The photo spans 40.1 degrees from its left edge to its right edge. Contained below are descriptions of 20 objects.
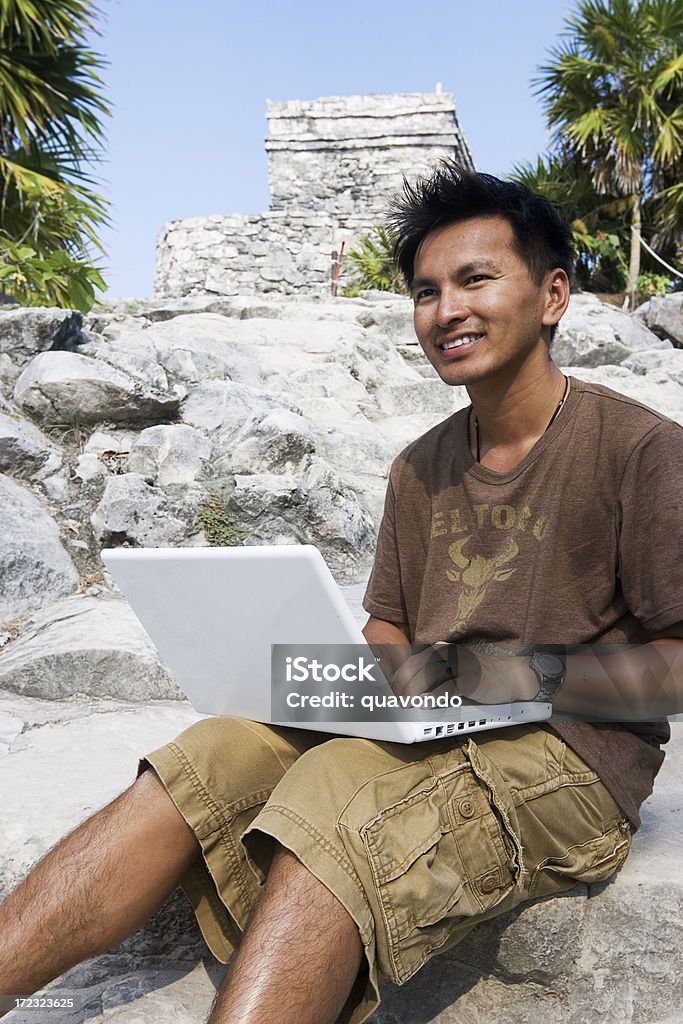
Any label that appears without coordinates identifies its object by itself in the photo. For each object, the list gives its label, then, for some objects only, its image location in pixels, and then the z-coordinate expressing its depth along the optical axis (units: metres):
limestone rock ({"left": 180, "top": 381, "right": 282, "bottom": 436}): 4.52
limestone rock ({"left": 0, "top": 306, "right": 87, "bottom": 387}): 4.74
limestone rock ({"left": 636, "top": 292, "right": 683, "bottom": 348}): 9.69
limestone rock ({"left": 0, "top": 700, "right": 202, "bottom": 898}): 1.88
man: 1.31
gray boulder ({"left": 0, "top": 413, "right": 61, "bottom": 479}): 4.05
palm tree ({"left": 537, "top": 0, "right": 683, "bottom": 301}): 12.07
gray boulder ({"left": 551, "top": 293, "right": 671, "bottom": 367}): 7.76
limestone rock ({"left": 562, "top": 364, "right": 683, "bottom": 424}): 6.10
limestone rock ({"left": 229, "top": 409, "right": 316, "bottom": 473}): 4.22
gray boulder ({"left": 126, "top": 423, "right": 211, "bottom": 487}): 4.09
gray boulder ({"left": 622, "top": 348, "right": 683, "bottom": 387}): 6.90
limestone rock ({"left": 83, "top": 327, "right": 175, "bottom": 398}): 4.74
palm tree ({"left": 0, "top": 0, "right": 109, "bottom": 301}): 7.54
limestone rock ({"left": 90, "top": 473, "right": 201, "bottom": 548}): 3.81
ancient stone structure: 15.47
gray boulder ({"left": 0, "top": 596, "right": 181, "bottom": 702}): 2.86
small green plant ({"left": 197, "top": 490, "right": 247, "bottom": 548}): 3.92
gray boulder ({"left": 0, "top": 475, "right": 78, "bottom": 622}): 3.45
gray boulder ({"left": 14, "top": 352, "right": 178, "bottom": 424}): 4.36
